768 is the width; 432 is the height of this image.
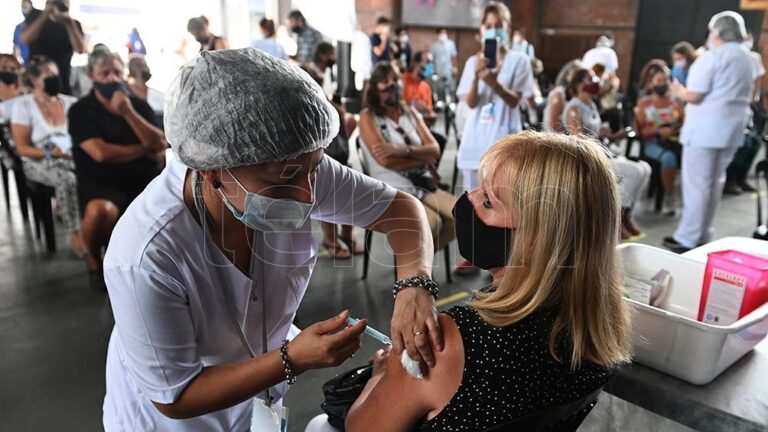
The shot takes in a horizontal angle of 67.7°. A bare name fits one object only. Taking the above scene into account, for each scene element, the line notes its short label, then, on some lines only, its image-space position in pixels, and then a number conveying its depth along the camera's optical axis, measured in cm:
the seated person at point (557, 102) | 443
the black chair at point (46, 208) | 385
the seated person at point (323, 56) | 439
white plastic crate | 112
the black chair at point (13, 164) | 420
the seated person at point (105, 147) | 324
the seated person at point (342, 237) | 364
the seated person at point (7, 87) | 433
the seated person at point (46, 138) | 381
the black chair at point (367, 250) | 344
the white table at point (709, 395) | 108
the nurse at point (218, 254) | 93
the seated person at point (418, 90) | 632
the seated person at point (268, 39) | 600
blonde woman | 89
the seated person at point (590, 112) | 425
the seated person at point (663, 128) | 511
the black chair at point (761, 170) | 431
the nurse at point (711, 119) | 369
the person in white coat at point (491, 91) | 353
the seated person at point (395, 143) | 340
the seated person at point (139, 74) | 431
